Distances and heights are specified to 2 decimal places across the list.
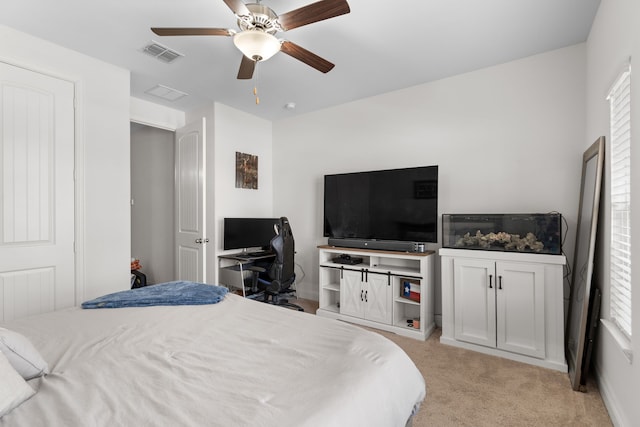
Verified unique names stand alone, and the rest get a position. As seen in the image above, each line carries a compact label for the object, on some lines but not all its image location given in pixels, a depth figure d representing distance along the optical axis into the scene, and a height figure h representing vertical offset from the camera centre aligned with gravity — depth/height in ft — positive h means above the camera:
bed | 2.91 -1.90
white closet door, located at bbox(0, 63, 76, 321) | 7.91 +0.43
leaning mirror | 6.92 -1.17
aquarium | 8.20 -0.62
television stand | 10.08 -2.85
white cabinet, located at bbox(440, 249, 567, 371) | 7.98 -2.60
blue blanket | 6.03 -1.77
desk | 12.32 -2.10
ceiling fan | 5.66 +3.64
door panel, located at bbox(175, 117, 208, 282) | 11.58 +0.27
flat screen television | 10.43 +0.20
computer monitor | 13.05 -1.00
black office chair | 11.07 -2.15
